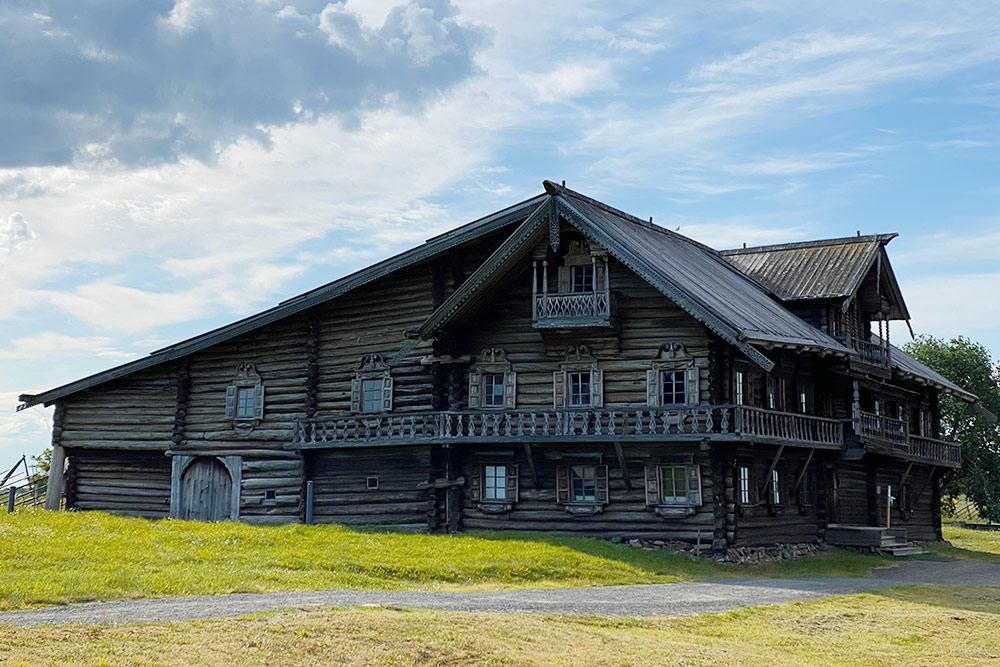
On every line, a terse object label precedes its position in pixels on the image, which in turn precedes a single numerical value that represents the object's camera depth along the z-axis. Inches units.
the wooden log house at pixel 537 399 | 1245.1
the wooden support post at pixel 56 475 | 1588.3
